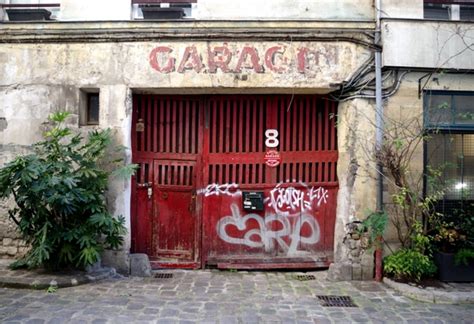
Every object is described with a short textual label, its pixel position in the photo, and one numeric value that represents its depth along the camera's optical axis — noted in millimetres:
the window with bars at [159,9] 6957
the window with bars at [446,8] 7020
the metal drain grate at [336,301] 5457
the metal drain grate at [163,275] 6664
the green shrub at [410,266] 6148
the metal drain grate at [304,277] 6656
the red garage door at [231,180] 7180
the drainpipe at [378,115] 6559
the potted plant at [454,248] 6207
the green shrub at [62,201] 5762
